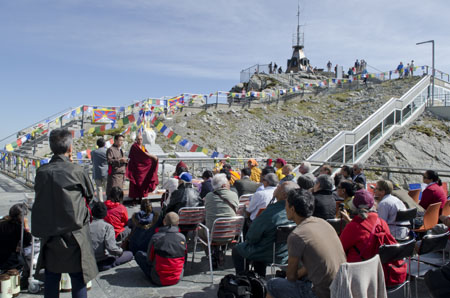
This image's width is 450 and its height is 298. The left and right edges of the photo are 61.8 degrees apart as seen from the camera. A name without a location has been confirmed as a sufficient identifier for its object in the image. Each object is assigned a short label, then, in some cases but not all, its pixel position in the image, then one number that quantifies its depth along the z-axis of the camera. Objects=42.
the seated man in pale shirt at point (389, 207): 4.94
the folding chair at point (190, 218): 5.42
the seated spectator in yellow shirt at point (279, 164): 8.97
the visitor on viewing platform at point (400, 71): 37.79
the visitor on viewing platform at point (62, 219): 3.09
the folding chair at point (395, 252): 3.46
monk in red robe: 9.11
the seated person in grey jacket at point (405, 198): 5.97
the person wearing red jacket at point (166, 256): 4.57
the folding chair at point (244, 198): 6.56
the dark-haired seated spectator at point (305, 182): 5.09
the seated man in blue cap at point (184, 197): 5.74
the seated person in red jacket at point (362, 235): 3.58
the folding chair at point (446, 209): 6.16
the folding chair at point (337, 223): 4.66
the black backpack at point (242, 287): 3.67
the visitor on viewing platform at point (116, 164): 8.26
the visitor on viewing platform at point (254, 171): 9.52
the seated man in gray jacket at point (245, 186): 7.07
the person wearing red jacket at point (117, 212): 5.79
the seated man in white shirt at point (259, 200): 5.34
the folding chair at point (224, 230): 4.97
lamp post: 26.25
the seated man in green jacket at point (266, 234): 4.21
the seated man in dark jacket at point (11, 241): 4.39
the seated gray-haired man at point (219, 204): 5.21
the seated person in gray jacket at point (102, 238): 4.83
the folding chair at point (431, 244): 3.88
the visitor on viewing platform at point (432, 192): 6.34
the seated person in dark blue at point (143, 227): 5.49
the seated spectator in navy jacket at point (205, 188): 6.76
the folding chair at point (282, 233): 4.06
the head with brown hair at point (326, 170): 7.91
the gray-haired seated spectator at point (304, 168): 7.72
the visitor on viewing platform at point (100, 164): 8.62
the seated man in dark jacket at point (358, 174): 7.76
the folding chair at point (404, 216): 4.89
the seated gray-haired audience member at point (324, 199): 4.89
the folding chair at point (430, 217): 5.60
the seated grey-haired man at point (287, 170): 7.45
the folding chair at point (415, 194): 7.63
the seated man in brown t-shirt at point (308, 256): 2.93
